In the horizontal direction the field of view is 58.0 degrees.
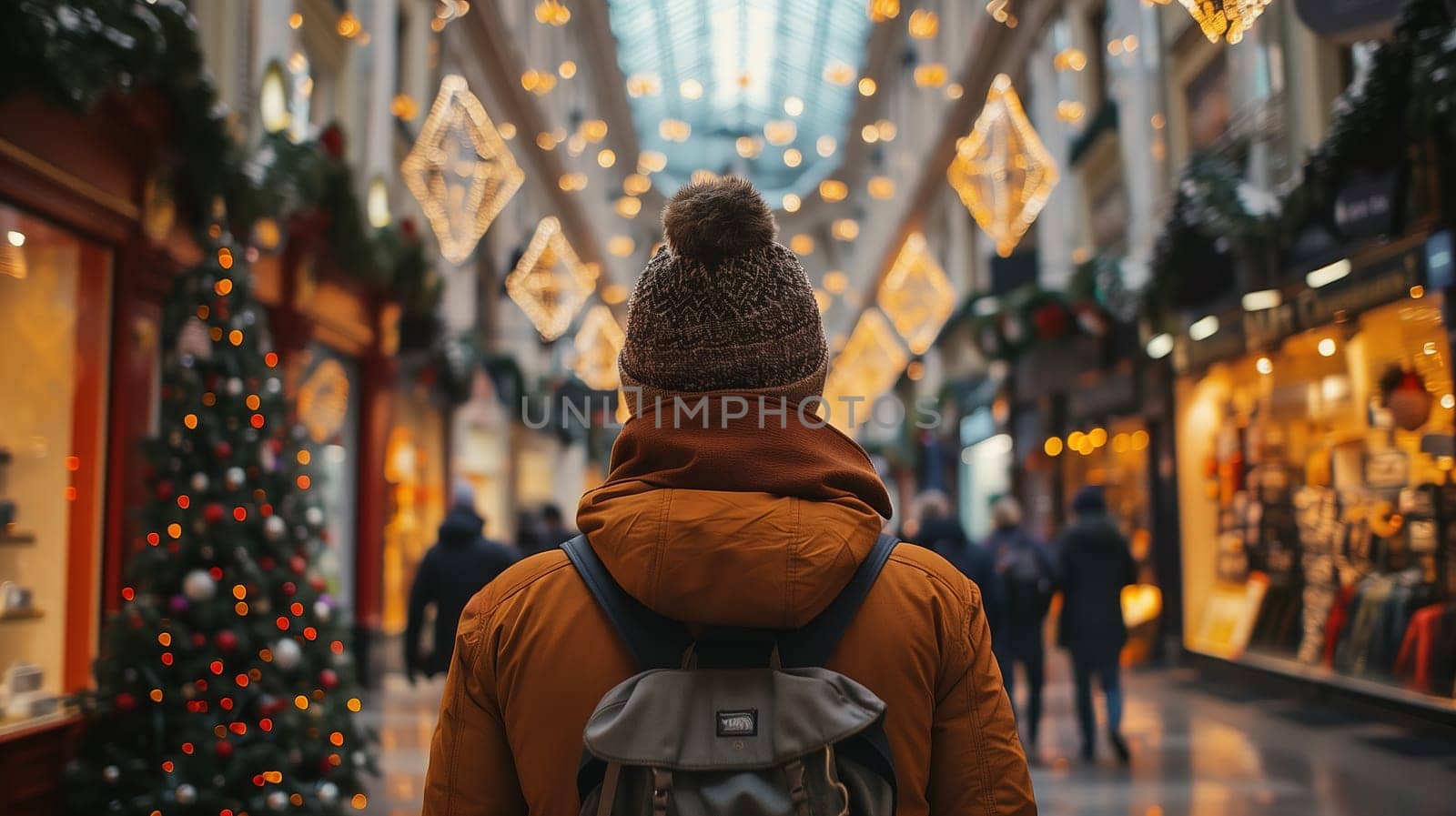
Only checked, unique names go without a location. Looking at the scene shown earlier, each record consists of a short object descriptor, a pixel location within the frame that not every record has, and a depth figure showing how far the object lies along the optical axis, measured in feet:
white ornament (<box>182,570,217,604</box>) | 18.94
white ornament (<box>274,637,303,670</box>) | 19.29
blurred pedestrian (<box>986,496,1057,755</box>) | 28.71
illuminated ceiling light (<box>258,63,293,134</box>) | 32.19
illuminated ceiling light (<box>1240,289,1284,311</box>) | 34.81
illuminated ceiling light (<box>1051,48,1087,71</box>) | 48.67
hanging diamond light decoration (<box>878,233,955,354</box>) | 51.72
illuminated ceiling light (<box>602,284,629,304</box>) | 106.30
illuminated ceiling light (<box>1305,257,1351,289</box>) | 30.68
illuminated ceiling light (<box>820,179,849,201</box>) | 85.81
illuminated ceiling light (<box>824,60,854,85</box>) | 60.54
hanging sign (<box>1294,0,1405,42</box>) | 22.12
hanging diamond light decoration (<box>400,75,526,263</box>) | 33.58
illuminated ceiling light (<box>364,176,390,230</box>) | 41.98
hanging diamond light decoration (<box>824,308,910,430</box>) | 67.00
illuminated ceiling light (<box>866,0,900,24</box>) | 32.44
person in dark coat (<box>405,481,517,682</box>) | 25.07
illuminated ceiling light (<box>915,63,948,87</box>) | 52.85
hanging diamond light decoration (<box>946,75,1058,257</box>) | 36.50
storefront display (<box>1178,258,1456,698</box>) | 26.55
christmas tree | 18.75
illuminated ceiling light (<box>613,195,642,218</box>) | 105.91
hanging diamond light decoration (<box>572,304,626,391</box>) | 54.65
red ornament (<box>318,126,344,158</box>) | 35.37
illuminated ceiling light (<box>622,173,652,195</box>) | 84.83
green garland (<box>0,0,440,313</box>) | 18.86
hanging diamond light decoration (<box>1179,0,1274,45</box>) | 13.00
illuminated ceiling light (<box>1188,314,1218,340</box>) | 39.60
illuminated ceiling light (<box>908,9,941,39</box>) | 38.47
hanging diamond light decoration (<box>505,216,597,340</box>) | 45.11
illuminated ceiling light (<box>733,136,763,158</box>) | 101.35
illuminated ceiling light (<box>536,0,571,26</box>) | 41.93
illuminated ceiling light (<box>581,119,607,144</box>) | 64.08
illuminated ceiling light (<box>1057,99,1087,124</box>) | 54.12
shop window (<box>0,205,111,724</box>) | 20.86
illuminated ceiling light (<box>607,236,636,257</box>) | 92.75
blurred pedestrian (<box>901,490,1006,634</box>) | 24.79
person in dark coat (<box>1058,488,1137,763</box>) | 27.48
